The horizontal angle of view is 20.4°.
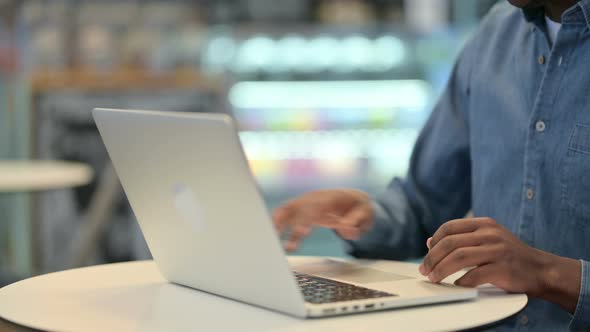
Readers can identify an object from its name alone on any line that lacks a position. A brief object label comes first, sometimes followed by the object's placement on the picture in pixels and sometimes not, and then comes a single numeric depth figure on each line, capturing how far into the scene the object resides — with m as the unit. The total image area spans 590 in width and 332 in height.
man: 1.93
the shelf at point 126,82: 4.89
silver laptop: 1.73
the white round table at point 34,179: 3.92
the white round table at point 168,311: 1.74
